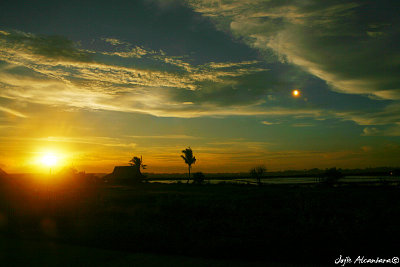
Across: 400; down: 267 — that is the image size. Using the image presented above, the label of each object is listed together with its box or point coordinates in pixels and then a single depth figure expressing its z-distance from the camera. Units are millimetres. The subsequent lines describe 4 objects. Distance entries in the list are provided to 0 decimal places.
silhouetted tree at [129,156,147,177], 76300
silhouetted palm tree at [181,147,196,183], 75150
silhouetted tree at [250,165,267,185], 70000
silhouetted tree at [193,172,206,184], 59625
